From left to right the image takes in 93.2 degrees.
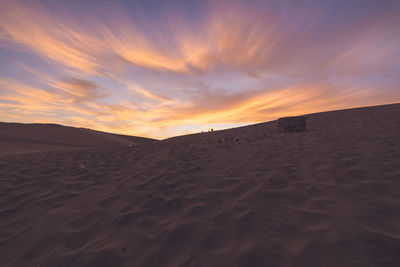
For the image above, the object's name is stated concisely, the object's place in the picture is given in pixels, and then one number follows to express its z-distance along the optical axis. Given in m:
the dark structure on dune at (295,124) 8.69
